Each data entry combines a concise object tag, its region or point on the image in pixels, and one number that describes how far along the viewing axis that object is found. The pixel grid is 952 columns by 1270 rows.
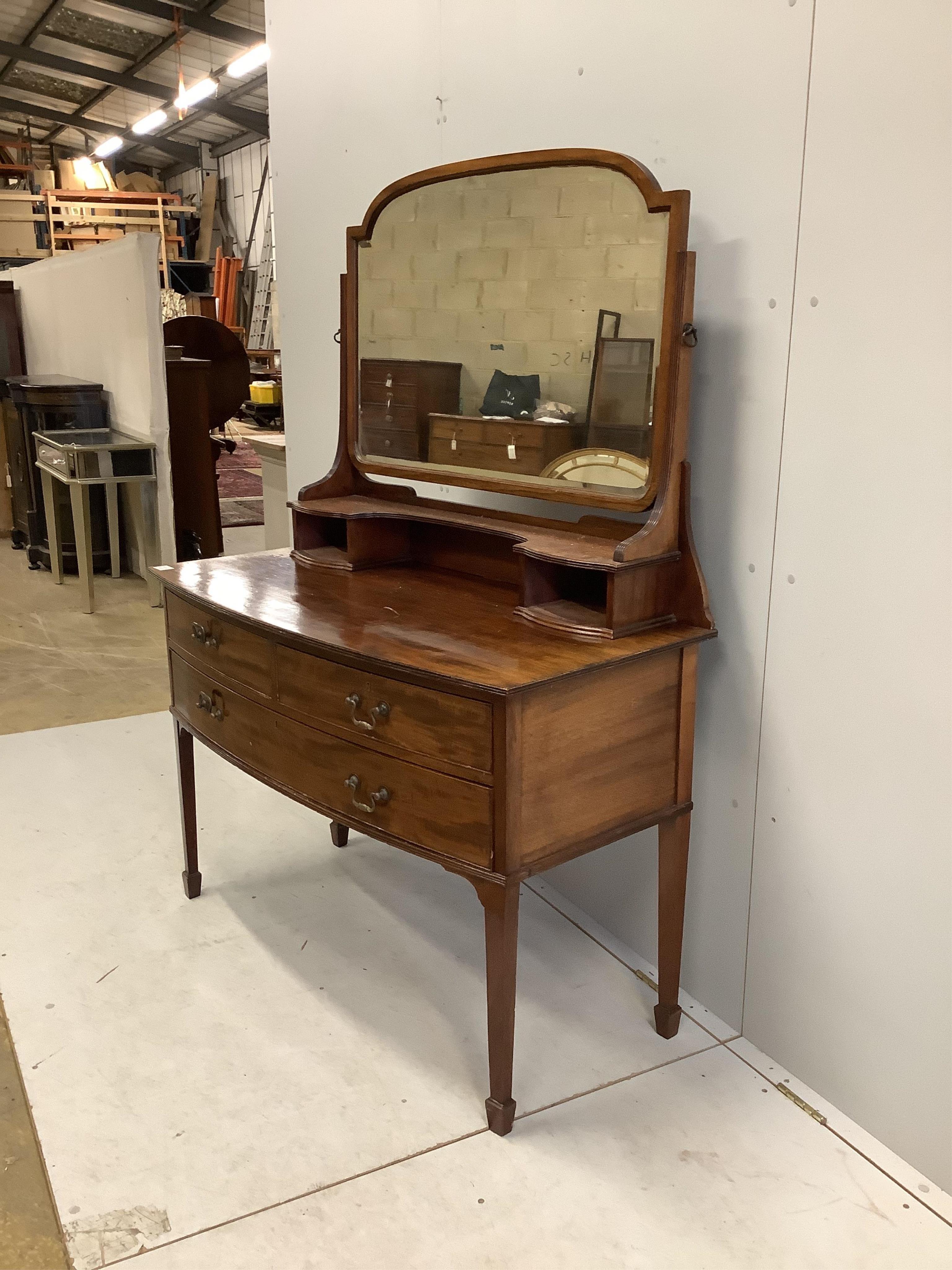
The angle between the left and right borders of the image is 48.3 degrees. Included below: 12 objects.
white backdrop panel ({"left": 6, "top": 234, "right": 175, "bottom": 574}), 5.10
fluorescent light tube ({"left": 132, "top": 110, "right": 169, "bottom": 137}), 14.48
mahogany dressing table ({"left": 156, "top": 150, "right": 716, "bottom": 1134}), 1.71
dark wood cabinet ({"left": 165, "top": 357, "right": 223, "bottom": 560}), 5.54
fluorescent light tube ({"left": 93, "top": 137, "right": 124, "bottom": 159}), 16.73
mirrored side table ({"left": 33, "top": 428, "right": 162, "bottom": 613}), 5.11
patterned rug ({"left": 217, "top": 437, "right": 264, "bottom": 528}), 7.75
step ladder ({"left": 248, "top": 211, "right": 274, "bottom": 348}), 14.97
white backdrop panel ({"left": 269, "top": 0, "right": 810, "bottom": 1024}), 1.75
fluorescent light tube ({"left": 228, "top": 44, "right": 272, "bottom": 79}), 10.39
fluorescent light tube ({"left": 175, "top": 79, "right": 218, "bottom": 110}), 11.40
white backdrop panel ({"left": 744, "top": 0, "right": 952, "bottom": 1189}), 1.52
